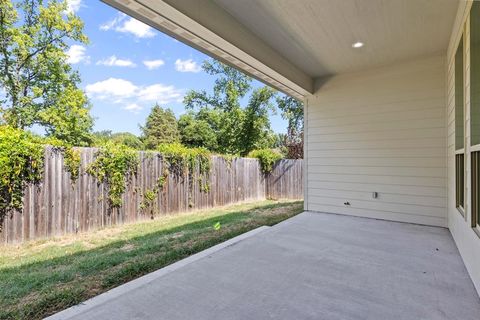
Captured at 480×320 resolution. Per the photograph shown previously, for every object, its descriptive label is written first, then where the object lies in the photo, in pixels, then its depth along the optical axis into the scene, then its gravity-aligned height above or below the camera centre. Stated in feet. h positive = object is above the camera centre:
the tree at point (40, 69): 30.96 +12.11
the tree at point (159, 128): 63.53 +8.56
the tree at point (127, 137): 62.22 +6.41
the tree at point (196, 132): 50.80 +6.25
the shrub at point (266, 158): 28.66 +0.32
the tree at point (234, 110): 44.93 +9.51
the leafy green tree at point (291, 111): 46.24 +9.08
